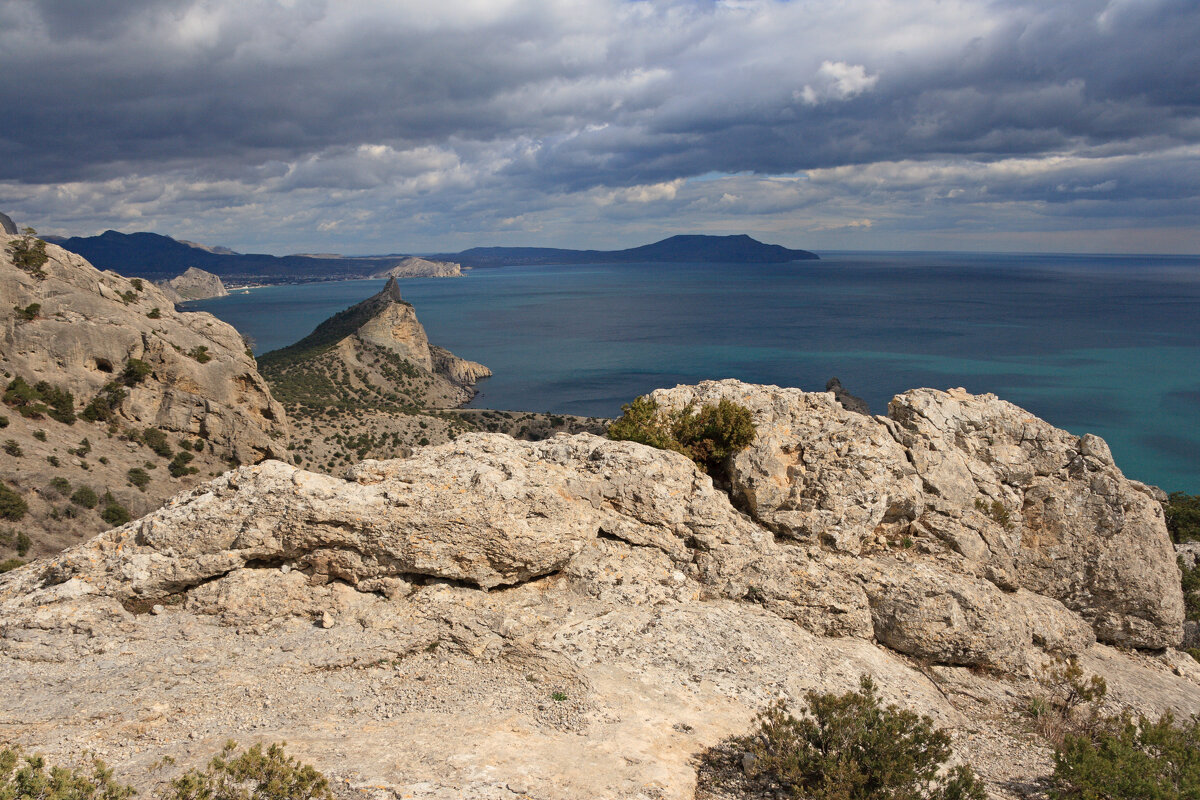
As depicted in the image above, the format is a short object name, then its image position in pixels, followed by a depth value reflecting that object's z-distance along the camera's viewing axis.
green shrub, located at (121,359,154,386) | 37.44
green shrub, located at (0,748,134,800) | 6.38
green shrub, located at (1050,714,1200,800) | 8.30
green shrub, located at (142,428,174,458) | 36.78
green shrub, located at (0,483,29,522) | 25.78
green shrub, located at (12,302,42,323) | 34.98
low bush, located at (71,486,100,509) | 28.17
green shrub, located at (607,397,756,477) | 15.35
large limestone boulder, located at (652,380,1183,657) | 14.72
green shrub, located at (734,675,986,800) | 7.99
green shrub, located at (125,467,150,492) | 33.16
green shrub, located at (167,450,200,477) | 36.17
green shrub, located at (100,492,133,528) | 28.20
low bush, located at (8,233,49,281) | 37.06
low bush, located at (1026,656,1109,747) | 11.64
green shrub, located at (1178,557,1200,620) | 23.28
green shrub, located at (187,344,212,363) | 41.78
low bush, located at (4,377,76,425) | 32.75
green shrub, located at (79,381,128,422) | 35.53
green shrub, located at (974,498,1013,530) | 16.38
